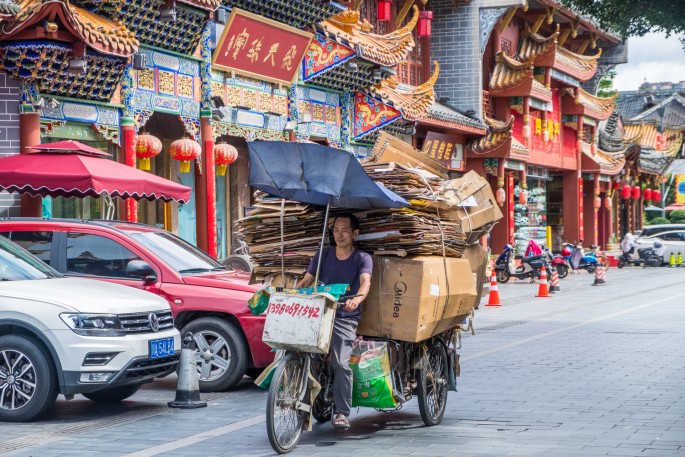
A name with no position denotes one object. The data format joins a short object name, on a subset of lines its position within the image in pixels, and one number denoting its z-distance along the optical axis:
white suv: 9.80
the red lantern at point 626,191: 58.12
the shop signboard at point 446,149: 35.38
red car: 11.73
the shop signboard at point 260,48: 22.86
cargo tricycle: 8.35
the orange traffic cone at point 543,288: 26.52
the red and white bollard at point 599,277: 31.39
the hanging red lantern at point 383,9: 30.43
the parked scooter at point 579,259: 38.81
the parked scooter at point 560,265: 34.91
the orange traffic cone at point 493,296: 23.65
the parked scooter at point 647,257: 44.34
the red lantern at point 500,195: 39.09
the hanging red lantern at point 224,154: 22.88
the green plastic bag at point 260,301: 9.05
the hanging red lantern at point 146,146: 20.23
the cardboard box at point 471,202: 10.11
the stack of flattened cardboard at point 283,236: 9.45
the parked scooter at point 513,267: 32.22
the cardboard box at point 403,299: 9.09
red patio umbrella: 15.61
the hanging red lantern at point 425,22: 33.28
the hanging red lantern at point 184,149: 21.23
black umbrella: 8.76
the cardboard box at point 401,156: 10.22
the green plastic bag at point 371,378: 8.91
